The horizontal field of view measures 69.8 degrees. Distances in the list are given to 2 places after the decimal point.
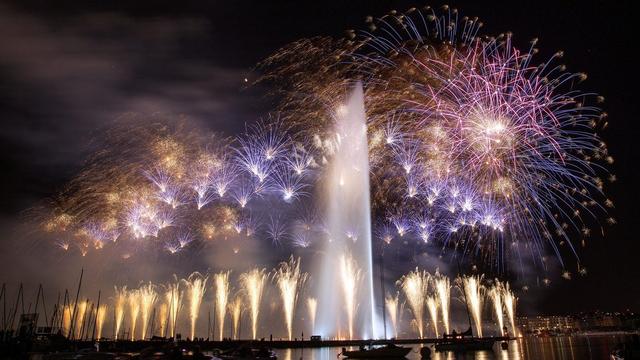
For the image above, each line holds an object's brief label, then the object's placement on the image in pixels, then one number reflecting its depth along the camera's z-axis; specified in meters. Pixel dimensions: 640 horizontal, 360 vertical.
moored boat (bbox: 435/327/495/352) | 70.12
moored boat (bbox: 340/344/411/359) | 54.06
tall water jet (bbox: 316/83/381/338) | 85.71
